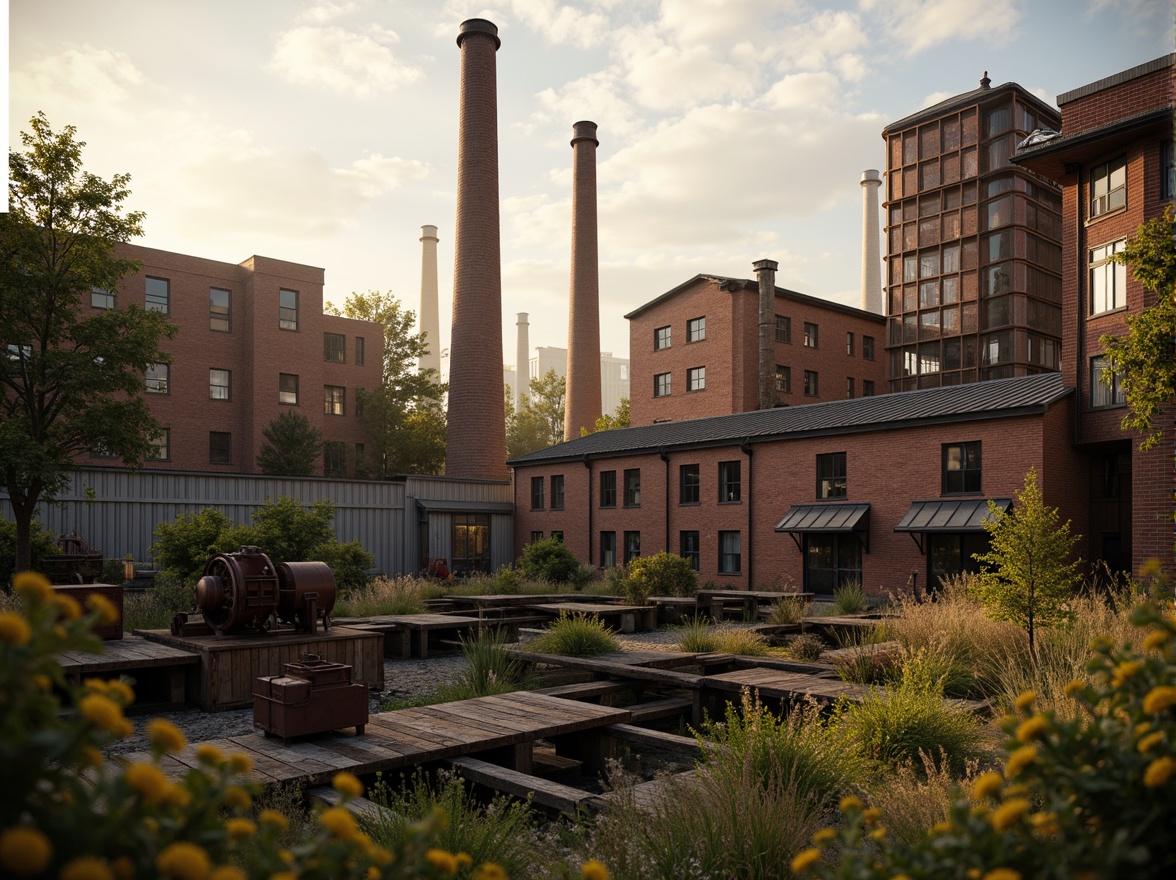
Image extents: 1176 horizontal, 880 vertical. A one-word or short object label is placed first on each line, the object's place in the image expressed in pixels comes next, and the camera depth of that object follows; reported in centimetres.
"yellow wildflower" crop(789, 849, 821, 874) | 198
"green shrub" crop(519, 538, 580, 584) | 2855
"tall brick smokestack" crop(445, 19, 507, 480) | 3962
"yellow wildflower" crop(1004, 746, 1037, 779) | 197
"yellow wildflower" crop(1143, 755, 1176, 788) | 174
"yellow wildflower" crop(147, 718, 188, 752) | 150
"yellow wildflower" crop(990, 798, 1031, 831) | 178
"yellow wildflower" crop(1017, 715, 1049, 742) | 203
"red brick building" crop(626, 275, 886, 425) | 4216
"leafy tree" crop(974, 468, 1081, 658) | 1088
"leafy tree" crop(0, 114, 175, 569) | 1891
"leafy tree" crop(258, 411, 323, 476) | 4188
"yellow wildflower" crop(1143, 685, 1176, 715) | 190
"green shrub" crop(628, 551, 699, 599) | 2243
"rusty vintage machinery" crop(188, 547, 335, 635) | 1090
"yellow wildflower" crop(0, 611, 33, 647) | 142
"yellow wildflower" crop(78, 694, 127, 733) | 141
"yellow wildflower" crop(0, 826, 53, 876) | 120
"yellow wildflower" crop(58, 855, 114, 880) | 126
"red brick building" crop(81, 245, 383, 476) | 4122
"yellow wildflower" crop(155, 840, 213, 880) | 133
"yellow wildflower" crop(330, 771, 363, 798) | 185
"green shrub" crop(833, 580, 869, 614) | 1923
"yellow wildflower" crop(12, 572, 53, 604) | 148
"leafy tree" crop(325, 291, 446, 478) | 4838
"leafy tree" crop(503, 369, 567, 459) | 6975
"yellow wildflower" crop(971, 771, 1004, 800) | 191
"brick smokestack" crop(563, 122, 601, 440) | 5081
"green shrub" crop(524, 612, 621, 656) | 1316
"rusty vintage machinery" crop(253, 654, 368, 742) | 723
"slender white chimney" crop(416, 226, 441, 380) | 7762
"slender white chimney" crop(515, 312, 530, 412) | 10638
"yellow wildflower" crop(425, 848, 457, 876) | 180
